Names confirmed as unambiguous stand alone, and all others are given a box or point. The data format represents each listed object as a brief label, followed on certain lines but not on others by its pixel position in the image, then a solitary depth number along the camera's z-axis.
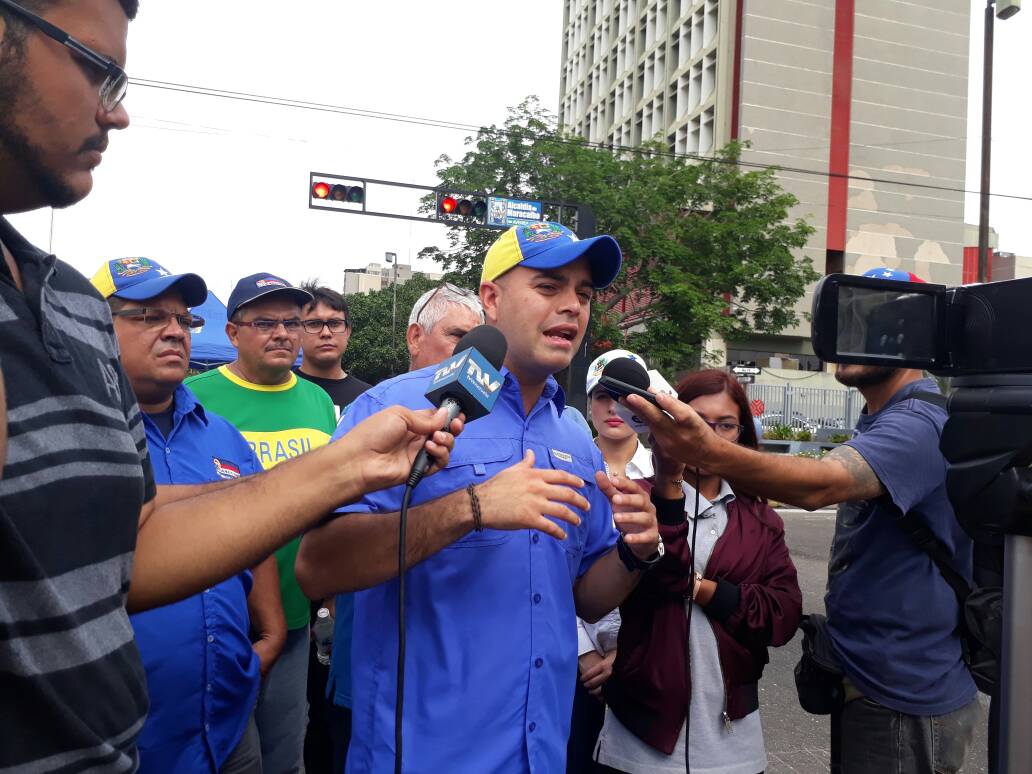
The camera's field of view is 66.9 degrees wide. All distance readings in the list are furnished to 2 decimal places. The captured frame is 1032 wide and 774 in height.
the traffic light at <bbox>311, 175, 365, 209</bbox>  15.33
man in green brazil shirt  3.33
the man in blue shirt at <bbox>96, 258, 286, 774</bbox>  2.32
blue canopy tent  10.43
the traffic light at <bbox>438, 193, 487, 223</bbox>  16.03
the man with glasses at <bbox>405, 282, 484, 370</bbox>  4.09
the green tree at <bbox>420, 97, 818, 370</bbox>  24.17
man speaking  1.77
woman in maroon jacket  2.55
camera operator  2.44
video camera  1.44
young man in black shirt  5.13
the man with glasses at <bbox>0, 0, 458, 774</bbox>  1.09
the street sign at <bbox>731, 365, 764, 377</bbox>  31.07
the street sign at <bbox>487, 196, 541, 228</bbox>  16.44
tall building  36.50
